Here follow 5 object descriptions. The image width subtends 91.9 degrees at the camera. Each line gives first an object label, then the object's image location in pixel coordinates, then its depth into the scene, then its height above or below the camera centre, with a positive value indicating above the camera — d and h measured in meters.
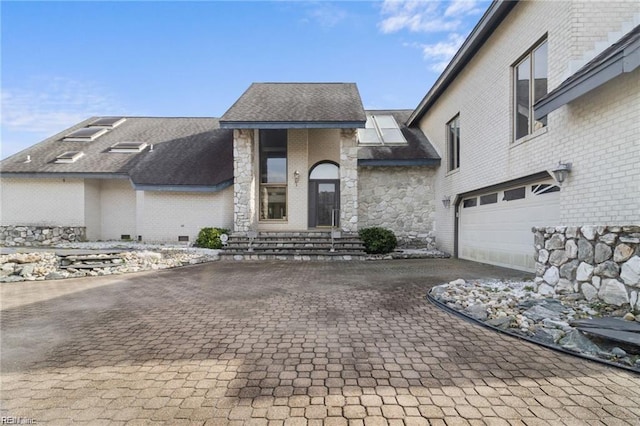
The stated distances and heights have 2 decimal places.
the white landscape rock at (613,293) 3.88 -1.04
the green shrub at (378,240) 10.72 -0.94
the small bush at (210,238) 11.06 -0.86
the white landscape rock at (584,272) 4.34 -0.85
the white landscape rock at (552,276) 4.87 -1.01
